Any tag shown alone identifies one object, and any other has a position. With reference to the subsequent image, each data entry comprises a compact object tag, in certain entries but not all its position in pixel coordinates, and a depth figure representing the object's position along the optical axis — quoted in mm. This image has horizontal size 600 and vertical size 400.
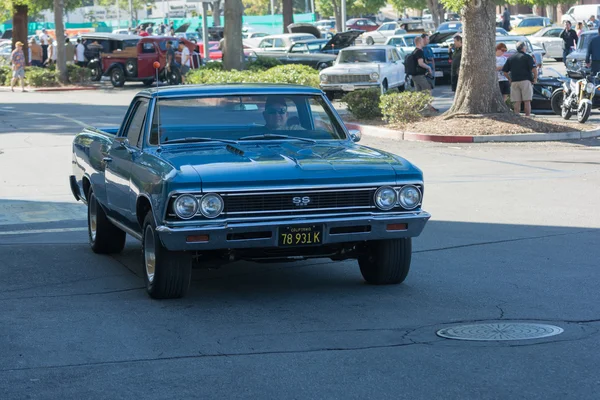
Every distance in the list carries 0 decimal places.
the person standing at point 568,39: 42844
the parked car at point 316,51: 40531
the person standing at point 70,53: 47188
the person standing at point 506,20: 60869
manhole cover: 6891
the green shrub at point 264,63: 38203
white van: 60969
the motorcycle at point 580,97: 23125
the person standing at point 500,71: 25000
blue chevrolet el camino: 7652
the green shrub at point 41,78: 42125
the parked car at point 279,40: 49844
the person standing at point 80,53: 46469
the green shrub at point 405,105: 23266
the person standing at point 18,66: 40000
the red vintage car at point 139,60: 41469
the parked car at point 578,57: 33406
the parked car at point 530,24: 64062
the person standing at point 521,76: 23609
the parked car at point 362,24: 83875
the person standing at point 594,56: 25484
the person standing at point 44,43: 54159
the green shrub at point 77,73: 42906
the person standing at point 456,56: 27719
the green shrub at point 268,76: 30266
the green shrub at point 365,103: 24969
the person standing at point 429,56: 31281
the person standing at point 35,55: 48250
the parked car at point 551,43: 50406
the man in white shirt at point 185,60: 40750
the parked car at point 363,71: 31125
